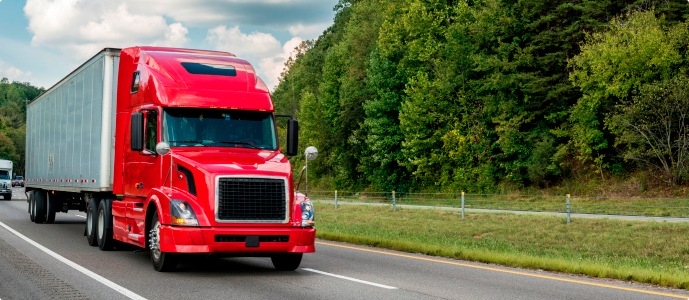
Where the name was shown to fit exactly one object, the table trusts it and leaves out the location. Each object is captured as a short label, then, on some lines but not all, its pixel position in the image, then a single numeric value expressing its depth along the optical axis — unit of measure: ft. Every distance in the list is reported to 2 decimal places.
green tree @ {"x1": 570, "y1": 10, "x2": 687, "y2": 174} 139.44
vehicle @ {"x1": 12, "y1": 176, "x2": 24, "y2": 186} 338.54
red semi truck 42.42
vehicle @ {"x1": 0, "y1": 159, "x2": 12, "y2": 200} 177.58
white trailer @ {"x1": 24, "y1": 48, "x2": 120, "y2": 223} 57.47
